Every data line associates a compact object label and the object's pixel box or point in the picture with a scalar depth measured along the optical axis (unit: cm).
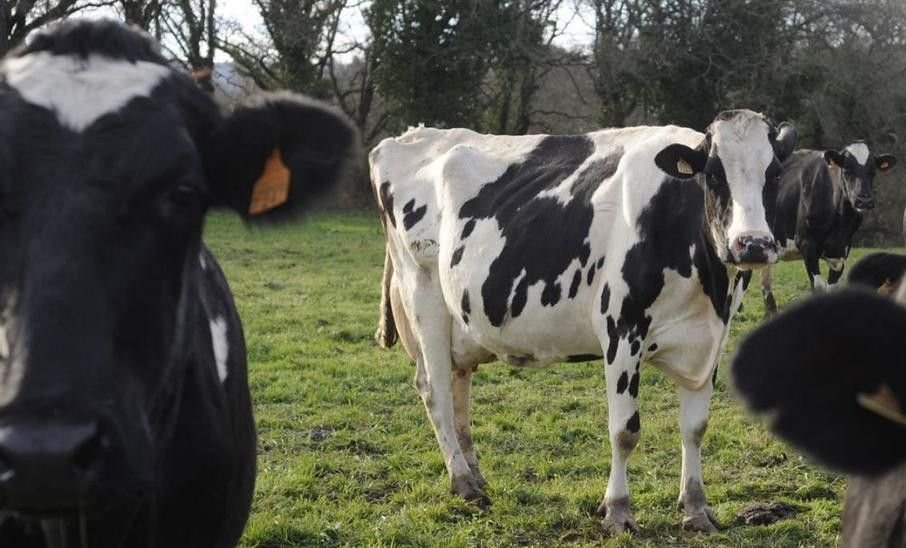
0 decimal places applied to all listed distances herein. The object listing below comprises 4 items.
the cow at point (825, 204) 1327
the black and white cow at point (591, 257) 539
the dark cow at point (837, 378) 155
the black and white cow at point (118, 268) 185
